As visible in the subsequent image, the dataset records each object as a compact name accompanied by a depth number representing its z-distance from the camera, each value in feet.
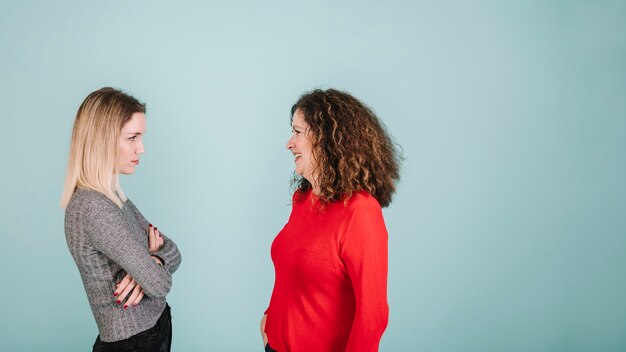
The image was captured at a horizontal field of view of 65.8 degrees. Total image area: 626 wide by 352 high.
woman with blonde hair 4.73
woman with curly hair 4.33
